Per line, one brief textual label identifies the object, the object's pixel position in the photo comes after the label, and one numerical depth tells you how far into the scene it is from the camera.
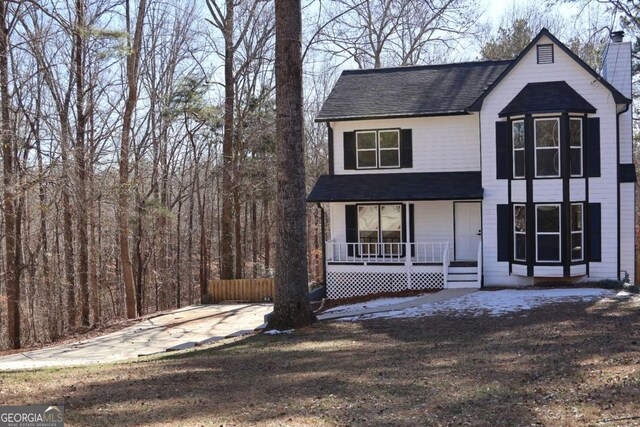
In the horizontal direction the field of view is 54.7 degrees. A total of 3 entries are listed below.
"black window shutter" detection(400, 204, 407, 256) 21.55
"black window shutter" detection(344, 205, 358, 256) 21.97
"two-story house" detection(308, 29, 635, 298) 19.02
